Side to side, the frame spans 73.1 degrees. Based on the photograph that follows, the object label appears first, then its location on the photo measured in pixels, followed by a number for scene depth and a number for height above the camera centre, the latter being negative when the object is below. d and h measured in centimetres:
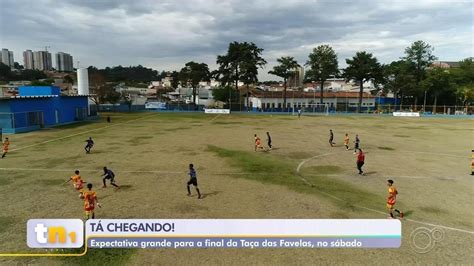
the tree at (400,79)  8588 +543
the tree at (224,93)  9619 +117
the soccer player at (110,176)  1735 -441
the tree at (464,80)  8100 +540
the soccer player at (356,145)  2856 -414
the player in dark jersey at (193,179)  1614 -416
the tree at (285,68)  8631 +798
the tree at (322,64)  8650 +931
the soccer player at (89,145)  2752 -433
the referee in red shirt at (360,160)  2069 -395
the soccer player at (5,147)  2620 -434
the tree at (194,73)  9744 +710
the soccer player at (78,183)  1588 -435
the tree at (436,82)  8412 +466
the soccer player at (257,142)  2870 -404
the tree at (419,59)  8881 +1132
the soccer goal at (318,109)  8638 -294
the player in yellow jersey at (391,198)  1371 -424
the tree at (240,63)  8569 +921
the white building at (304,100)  9338 -53
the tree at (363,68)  8350 +793
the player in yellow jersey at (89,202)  1280 -429
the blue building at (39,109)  3968 -214
